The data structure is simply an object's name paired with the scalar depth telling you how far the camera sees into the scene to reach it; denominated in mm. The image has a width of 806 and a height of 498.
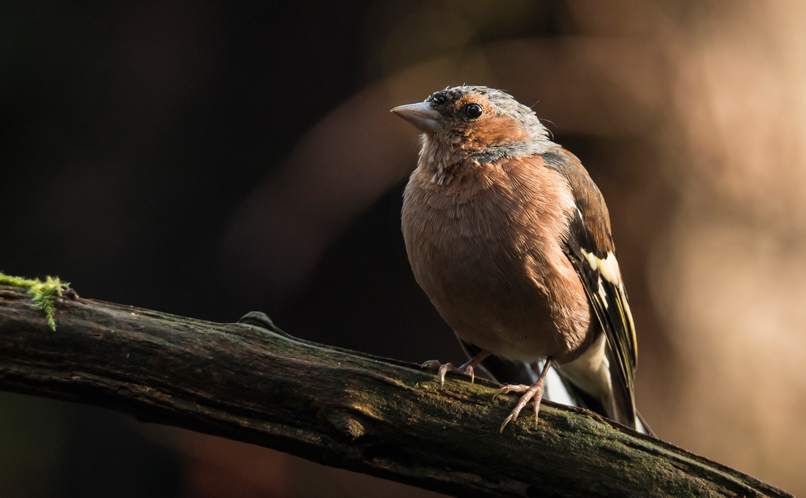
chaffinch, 5551
